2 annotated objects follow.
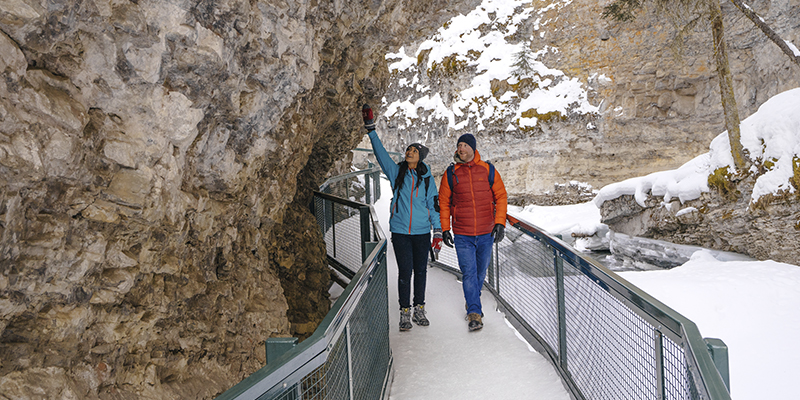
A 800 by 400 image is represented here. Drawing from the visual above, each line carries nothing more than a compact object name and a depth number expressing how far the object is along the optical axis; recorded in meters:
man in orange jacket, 4.32
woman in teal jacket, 4.41
